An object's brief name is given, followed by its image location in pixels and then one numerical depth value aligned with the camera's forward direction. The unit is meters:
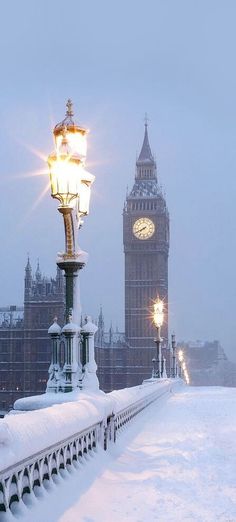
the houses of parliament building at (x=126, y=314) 97.56
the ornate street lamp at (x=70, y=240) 10.54
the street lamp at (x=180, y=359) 93.31
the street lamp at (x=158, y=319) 36.12
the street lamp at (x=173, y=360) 59.29
